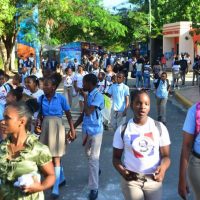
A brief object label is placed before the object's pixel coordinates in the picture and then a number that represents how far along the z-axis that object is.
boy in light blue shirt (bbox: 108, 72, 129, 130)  9.64
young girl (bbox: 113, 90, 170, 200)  3.78
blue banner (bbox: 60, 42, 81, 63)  32.66
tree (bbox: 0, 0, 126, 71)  18.83
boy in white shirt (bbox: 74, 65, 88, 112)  13.57
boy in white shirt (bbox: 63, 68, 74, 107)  14.17
